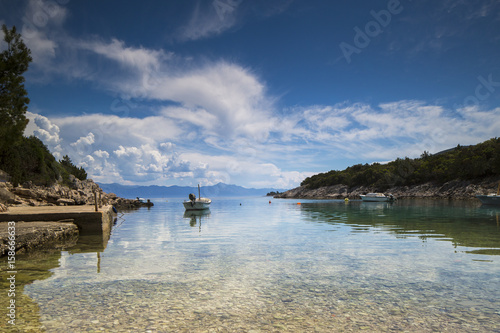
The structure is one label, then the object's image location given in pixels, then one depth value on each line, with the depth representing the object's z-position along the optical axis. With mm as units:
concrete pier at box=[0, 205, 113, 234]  20672
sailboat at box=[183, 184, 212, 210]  58062
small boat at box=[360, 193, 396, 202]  88062
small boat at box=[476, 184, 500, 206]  54522
